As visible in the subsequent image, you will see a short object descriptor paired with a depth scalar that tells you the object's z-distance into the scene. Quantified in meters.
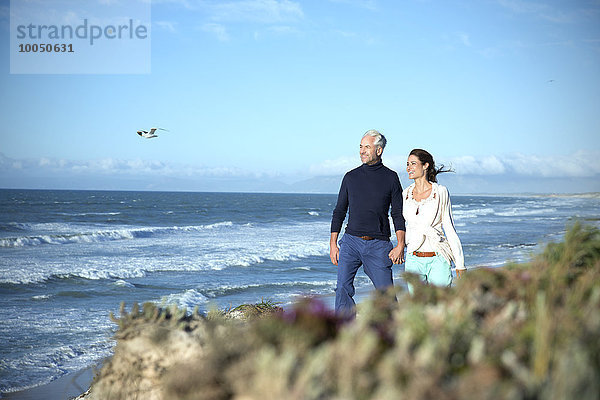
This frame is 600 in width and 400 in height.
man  5.55
